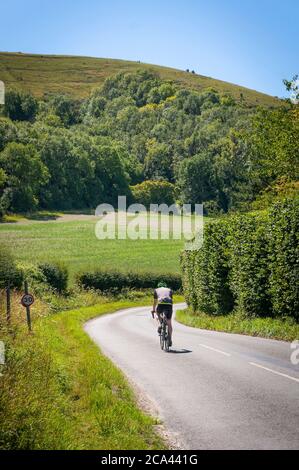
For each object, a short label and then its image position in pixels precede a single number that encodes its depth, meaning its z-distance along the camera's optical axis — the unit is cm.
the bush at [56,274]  5106
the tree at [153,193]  14725
